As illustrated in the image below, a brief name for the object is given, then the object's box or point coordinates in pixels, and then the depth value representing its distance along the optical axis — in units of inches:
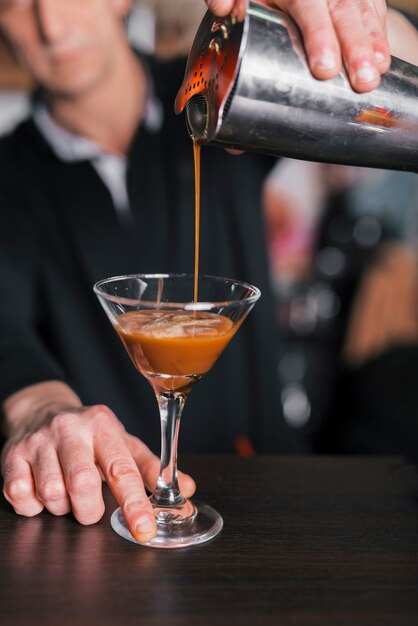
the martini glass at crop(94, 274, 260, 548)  37.9
